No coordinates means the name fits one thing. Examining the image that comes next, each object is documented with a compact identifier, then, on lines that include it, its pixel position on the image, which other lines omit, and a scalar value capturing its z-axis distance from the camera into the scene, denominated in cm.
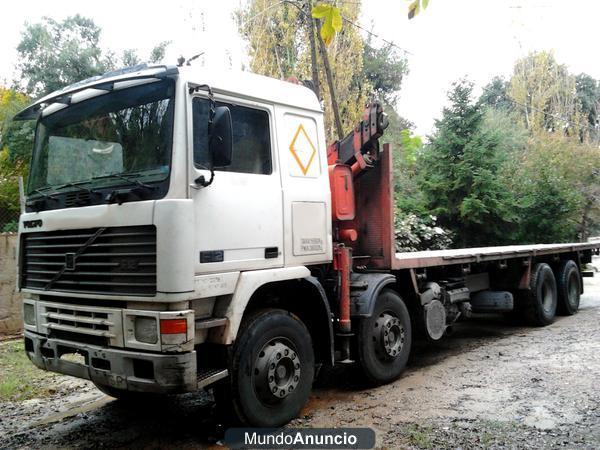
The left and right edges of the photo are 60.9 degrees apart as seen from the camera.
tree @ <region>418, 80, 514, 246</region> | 1300
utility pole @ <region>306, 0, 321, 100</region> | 1135
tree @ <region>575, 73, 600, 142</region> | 3275
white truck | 354
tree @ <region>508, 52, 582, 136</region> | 2931
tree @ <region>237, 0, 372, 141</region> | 1708
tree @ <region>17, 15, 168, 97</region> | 1742
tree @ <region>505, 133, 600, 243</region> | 1409
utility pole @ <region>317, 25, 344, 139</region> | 1102
